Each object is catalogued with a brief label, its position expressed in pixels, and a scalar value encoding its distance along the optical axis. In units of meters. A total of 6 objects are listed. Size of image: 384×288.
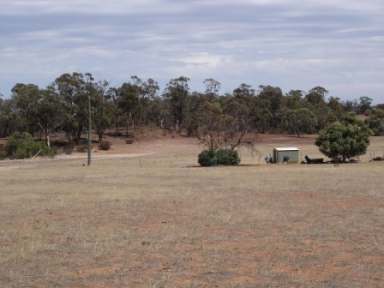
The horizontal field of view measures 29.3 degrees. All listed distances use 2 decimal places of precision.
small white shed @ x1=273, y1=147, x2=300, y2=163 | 58.91
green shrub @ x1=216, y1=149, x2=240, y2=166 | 56.43
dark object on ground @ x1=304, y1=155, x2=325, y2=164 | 56.81
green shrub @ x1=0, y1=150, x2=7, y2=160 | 78.43
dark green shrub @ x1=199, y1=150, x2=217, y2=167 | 56.06
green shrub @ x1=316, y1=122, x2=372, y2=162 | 55.84
